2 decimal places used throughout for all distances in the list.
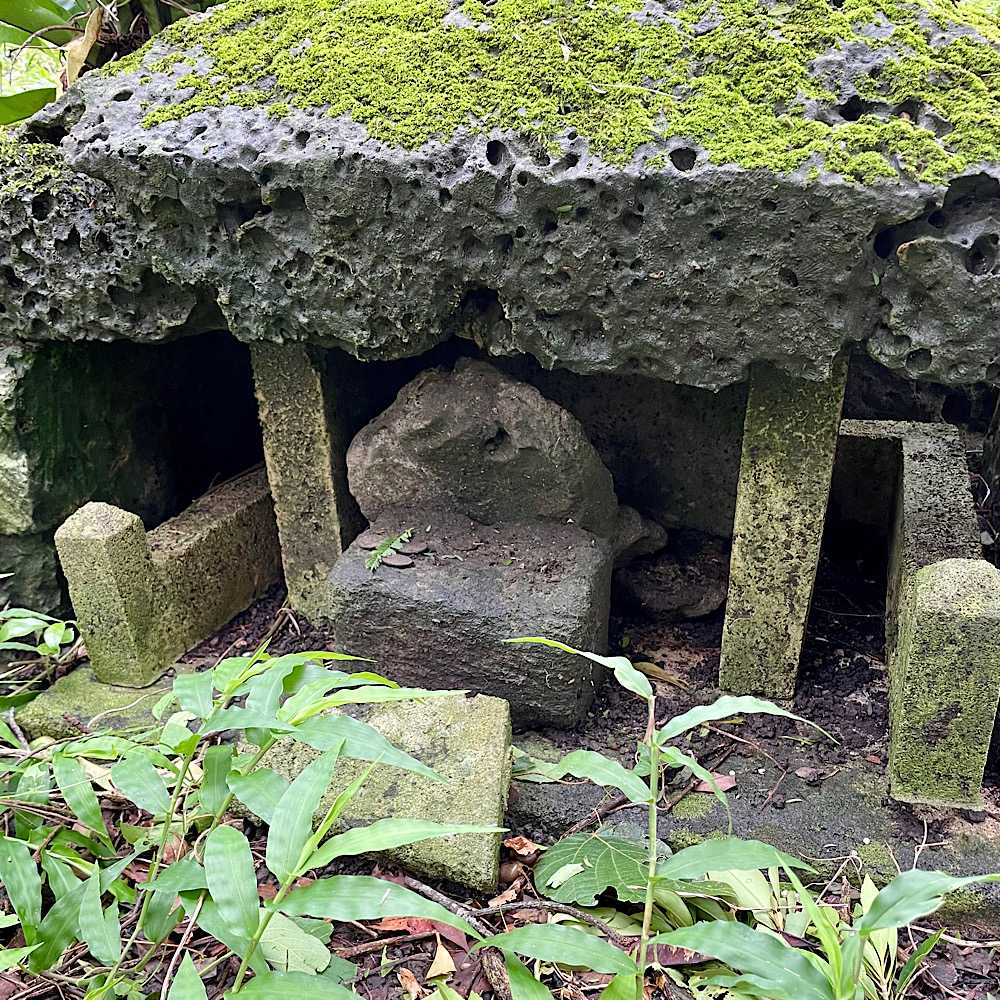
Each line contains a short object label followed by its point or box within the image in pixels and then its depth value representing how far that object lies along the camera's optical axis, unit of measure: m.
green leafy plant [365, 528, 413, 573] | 1.15
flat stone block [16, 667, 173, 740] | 1.21
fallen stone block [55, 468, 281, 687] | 1.19
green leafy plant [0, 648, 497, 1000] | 0.72
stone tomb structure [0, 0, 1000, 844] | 0.97
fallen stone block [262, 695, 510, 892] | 1.00
